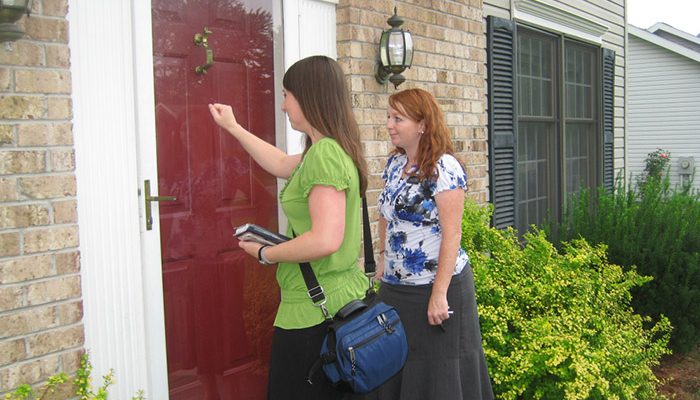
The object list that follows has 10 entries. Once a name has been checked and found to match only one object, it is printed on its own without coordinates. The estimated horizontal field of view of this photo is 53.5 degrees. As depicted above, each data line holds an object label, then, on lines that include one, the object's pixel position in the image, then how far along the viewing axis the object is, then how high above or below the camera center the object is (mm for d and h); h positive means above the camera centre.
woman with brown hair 2250 -215
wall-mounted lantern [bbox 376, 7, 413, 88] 4051 +607
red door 3156 -174
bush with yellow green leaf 3627 -961
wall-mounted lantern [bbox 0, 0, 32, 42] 2301 +492
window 6012 +335
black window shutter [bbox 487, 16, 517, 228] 5832 +306
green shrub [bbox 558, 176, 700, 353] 5344 -729
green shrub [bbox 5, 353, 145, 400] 2559 -854
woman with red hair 2994 -459
